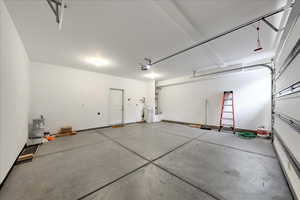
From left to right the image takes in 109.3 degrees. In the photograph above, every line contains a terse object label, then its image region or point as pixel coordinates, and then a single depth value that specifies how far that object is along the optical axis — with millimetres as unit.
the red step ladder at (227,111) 4826
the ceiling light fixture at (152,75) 6074
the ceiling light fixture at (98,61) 3865
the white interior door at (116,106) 6109
